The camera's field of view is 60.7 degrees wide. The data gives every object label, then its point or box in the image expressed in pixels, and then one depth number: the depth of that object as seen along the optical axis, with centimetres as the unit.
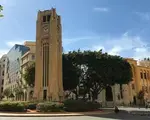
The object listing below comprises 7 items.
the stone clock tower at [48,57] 2596
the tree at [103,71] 2696
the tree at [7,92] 4307
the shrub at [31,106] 1970
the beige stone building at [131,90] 3810
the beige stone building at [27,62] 3756
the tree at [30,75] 2934
